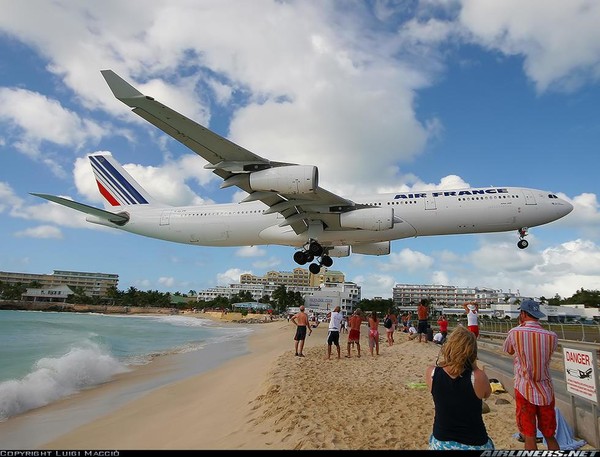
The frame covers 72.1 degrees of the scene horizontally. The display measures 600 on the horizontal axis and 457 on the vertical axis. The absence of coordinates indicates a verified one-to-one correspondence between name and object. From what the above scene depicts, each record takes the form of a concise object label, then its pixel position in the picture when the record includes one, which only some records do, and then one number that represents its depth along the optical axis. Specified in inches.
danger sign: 222.2
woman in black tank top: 142.9
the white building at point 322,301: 3582.7
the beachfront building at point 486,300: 7350.4
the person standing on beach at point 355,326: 675.4
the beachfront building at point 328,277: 7057.1
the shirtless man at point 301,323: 676.7
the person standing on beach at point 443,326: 691.4
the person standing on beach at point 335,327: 661.3
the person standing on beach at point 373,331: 703.4
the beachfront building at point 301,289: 7204.7
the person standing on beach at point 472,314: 515.4
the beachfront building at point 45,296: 6628.9
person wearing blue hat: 197.8
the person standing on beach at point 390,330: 960.6
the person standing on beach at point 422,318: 763.4
